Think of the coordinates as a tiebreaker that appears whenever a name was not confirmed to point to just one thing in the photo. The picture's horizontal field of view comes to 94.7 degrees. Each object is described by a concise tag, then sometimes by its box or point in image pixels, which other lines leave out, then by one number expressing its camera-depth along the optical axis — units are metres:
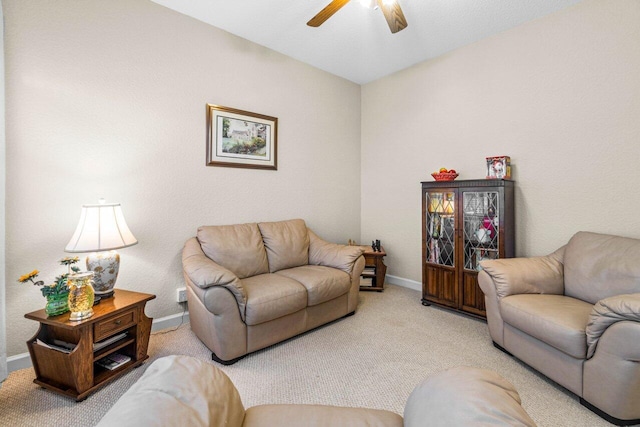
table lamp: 1.99
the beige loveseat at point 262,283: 2.13
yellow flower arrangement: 1.83
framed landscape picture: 3.00
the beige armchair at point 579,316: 1.53
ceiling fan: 1.98
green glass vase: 1.83
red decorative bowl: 3.21
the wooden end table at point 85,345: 1.74
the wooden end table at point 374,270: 3.77
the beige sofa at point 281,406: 0.74
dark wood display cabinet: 2.83
